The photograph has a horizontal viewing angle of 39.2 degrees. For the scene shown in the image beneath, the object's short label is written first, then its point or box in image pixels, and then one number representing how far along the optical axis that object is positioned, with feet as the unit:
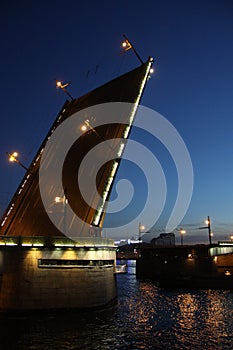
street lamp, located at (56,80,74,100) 152.15
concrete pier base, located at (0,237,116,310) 89.45
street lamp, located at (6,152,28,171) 96.70
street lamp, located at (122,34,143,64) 133.08
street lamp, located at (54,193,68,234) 94.34
